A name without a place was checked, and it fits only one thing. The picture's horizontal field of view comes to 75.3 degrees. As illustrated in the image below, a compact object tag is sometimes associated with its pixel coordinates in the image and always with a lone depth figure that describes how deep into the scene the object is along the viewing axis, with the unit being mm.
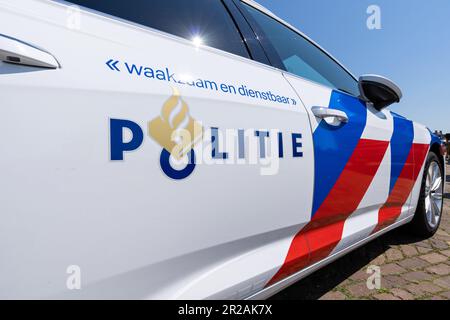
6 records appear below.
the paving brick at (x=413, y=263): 1874
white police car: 568
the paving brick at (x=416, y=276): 1711
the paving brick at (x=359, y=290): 1527
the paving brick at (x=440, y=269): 1786
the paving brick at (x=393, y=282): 1627
